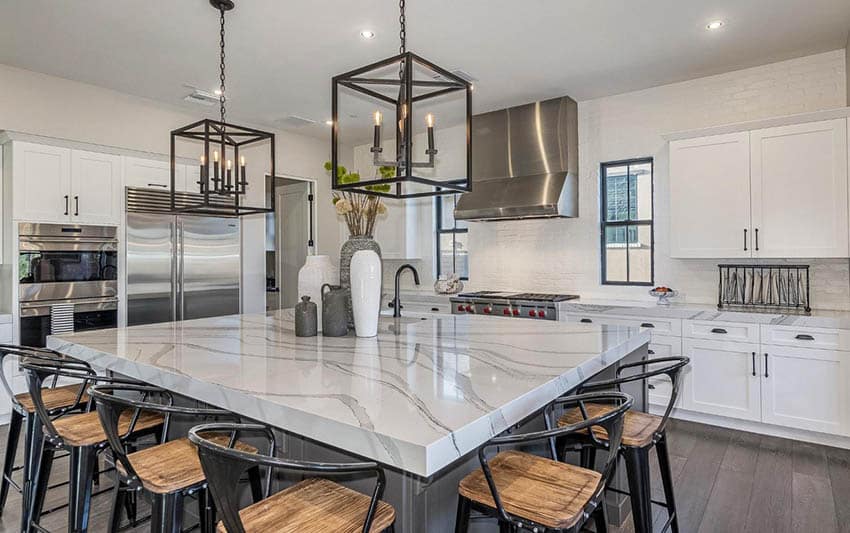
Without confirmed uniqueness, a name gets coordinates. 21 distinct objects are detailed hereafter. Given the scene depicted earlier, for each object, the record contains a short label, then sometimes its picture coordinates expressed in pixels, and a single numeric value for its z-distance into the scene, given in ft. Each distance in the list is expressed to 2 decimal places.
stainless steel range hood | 15.69
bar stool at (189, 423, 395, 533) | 3.48
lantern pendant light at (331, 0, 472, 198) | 6.16
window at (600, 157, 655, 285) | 15.56
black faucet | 10.00
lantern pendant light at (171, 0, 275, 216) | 9.07
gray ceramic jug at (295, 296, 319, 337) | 7.84
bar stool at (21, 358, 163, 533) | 5.91
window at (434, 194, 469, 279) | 20.10
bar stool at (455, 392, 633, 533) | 4.21
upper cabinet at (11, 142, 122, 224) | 13.15
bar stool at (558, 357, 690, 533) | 5.98
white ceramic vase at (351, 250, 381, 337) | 7.53
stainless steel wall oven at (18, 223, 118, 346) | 13.15
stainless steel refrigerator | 15.23
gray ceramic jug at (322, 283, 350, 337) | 7.88
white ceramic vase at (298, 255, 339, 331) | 8.51
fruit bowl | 14.02
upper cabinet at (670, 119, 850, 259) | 11.51
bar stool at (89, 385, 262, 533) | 4.73
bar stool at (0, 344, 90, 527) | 7.13
